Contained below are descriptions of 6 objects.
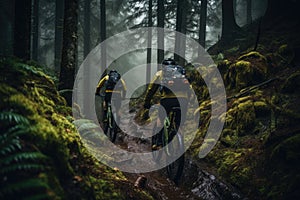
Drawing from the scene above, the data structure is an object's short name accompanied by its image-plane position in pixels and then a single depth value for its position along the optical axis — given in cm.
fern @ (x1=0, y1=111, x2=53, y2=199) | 187
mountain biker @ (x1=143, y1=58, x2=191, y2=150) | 630
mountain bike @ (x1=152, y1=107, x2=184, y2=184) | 596
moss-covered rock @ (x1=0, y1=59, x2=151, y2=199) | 243
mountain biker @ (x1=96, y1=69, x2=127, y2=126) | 917
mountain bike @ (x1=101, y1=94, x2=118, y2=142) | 912
